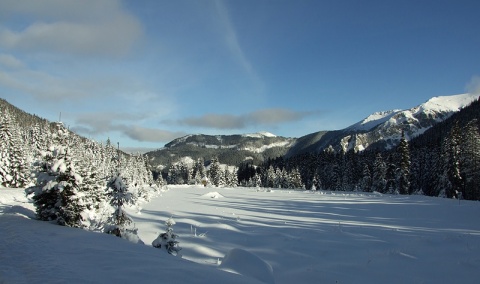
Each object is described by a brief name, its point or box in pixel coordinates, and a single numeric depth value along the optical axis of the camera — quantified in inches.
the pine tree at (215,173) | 3870.6
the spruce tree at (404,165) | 2062.0
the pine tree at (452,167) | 1699.1
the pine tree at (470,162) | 1721.2
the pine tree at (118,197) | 579.8
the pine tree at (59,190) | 557.9
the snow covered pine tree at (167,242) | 473.3
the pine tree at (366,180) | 2837.1
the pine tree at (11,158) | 1734.7
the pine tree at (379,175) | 2488.9
